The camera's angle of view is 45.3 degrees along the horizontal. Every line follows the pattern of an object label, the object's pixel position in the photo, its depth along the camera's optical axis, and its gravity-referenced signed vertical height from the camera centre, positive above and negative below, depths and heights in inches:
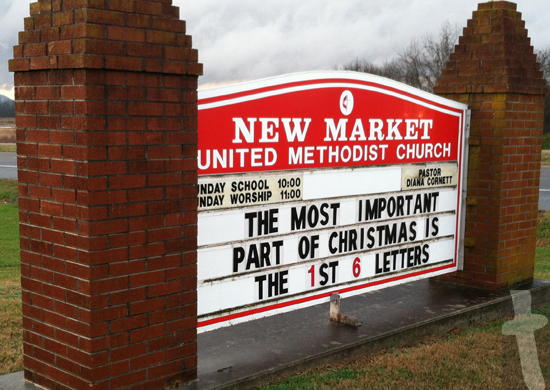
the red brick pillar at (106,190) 142.7 -13.3
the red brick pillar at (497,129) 273.4 +2.6
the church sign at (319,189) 186.9 -18.3
